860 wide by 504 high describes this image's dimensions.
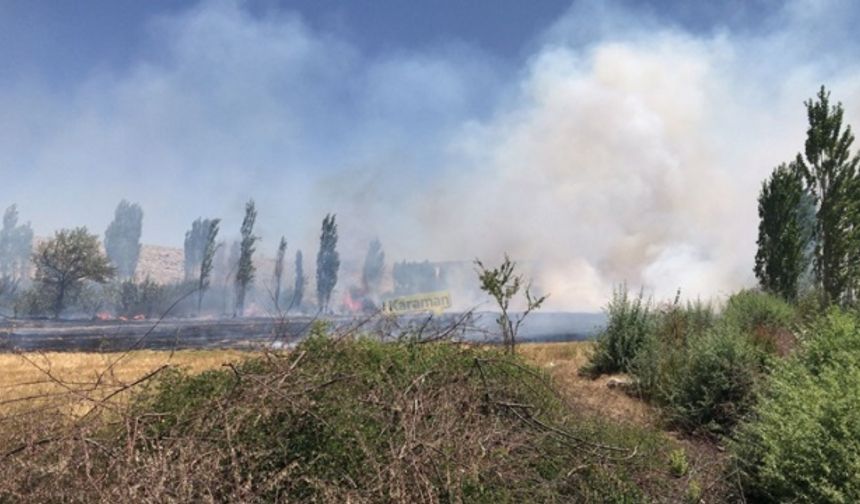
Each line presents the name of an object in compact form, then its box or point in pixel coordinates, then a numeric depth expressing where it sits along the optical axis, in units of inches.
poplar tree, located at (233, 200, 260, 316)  3924.7
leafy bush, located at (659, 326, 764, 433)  352.3
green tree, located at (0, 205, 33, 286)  5123.0
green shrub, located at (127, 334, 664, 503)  152.0
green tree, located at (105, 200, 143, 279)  5413.4
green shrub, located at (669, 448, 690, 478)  232.8
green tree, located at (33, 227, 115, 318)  3164.4
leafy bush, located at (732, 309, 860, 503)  194.2
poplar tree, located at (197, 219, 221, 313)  3890.3
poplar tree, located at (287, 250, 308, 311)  4765.8
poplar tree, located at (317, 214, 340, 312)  4468.5
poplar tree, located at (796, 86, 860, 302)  857.5
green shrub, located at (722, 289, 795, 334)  521.2
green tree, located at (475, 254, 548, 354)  478.3
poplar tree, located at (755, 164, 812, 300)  897.5
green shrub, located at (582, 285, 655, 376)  513.0
